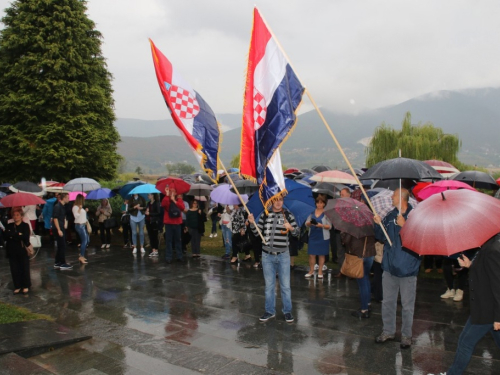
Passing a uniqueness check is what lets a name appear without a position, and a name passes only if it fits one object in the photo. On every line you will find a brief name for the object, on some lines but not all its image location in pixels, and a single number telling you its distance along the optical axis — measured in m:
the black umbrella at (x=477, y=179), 10.28
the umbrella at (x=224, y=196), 11.02
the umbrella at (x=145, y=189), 12.12
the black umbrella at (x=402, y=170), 5.57
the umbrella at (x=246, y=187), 11.28
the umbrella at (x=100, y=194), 13.90
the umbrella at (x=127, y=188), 13.63
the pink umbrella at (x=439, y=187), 8.62
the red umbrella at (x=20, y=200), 8.94
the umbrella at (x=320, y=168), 19.22
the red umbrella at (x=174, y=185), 12.12
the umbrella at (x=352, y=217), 6.39
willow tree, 34.56
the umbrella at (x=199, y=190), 12.91
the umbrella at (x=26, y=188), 13.78
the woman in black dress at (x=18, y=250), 8.37
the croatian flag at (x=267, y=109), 6.26
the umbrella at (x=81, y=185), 13.42
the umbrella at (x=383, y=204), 5.91
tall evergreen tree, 26.02
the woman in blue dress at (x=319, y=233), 9.21
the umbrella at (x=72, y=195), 14.26
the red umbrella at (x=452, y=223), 3.92
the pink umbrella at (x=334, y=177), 11.07
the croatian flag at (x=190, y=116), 7.55
